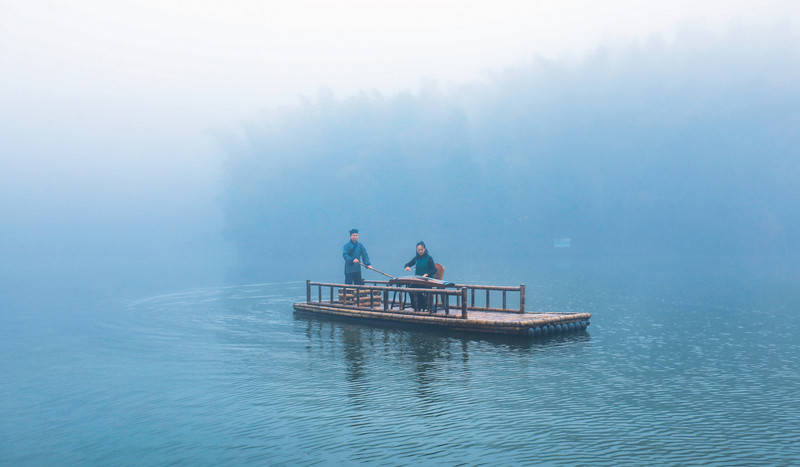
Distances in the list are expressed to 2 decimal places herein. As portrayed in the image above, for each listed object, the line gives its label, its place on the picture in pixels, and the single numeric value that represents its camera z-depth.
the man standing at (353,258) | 27.53
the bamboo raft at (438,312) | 22.23
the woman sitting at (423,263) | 24.55
